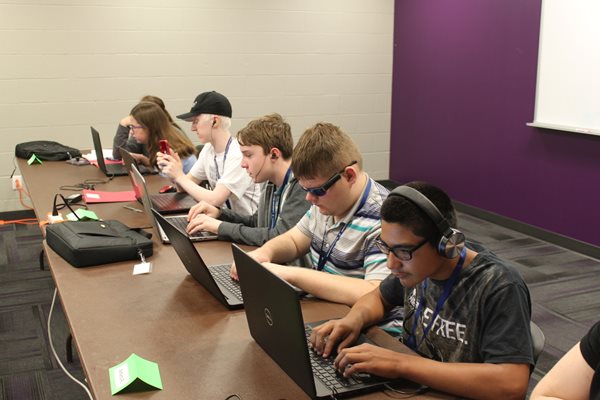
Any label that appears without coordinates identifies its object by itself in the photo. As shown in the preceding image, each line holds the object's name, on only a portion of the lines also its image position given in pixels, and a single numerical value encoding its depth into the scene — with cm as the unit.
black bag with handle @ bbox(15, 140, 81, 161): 439
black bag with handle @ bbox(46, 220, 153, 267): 221
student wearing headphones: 134
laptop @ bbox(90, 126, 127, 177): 388
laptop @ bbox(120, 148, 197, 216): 297
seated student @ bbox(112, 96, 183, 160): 438
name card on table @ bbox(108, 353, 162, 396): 138
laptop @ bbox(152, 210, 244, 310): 183
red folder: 317
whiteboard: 426
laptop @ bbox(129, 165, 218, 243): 251
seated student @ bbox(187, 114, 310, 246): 239
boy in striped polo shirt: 185
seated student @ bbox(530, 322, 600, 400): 126
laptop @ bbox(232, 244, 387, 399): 126
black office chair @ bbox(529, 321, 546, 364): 140
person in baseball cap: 307
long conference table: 140
